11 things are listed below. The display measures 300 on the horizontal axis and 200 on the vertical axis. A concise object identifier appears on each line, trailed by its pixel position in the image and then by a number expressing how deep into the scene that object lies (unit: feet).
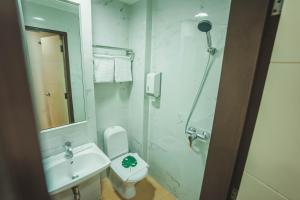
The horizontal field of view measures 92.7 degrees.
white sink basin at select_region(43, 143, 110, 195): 3.95
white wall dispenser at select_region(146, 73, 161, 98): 5.63
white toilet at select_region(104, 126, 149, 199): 5.53
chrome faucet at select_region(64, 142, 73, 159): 4.54
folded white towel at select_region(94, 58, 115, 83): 5.58
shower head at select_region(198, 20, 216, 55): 3.54
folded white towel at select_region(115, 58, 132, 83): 6.09
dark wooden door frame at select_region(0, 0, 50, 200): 1.22
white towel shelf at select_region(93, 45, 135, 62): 5.94
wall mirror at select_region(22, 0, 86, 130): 4.08
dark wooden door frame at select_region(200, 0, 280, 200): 1.42
